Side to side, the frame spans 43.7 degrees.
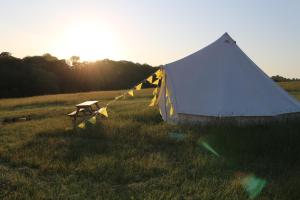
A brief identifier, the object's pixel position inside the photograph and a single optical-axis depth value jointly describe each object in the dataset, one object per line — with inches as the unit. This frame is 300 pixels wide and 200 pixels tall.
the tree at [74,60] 2178.9
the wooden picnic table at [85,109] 491.2
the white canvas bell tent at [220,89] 402.9
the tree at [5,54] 1972.9
